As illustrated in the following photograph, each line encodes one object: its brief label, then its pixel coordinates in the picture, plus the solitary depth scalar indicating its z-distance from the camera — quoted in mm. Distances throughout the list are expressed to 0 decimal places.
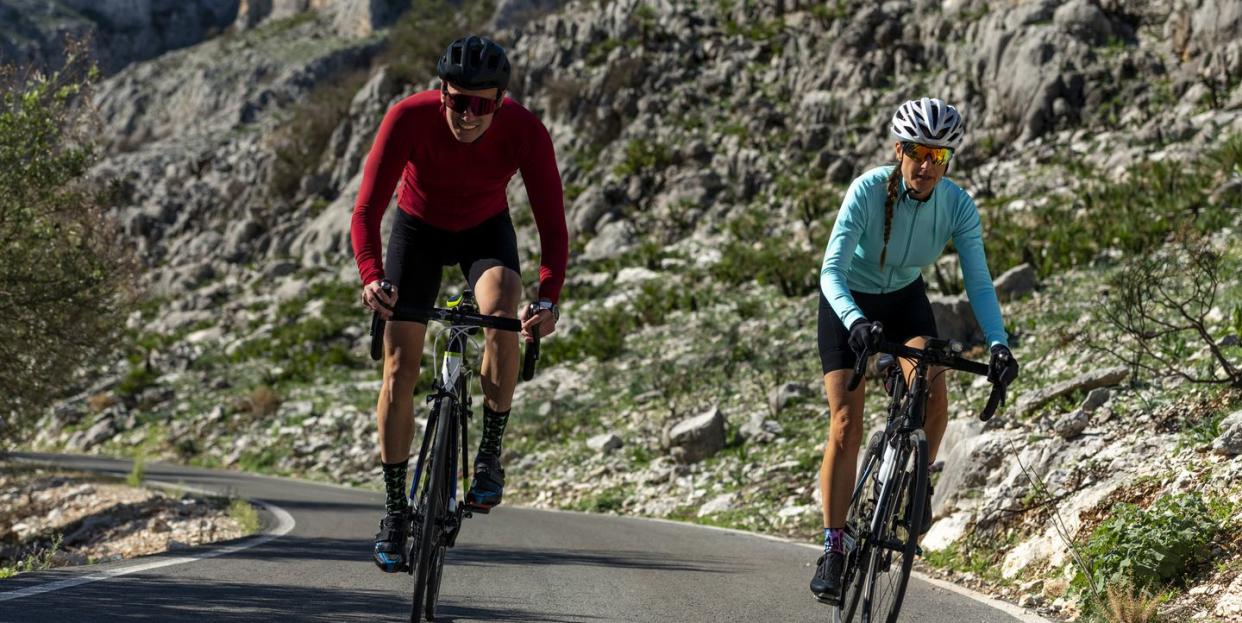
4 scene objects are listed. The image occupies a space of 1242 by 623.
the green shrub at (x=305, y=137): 52000
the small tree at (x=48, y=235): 13883
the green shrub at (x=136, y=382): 32875
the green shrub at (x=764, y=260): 23500
